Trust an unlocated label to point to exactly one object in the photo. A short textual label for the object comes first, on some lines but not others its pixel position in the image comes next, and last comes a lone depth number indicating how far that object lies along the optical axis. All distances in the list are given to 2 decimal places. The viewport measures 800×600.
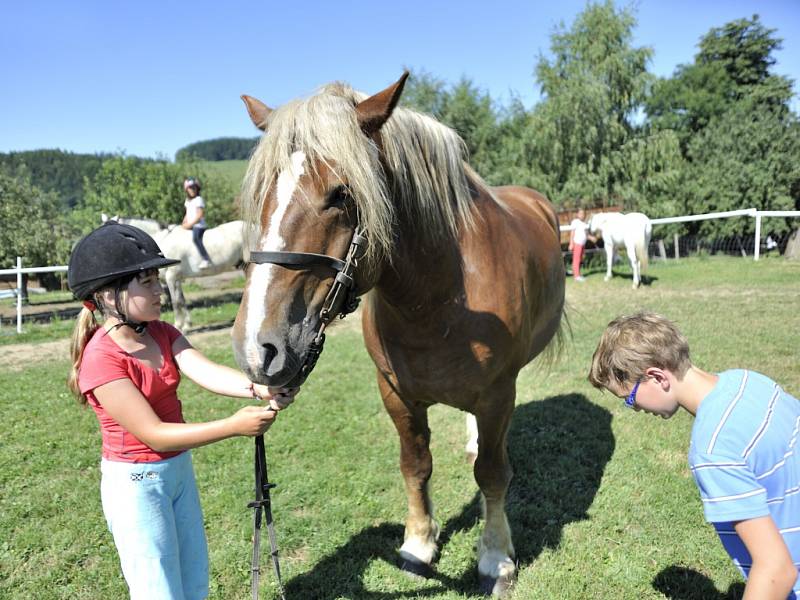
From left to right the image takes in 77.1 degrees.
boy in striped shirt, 1.26
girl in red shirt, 1.69
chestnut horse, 1.52
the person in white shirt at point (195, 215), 9.30
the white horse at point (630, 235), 10.79
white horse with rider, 9.23
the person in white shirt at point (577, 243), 12.06
